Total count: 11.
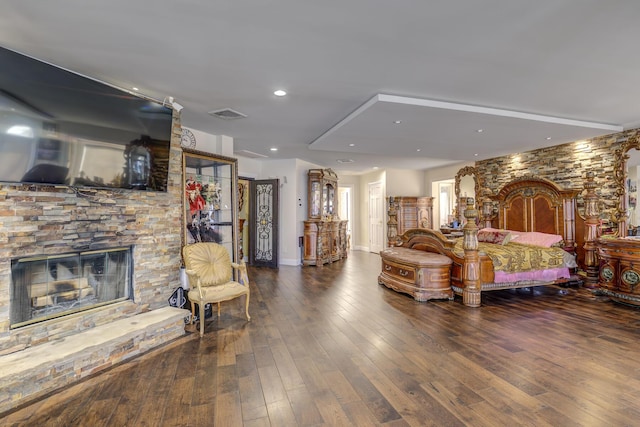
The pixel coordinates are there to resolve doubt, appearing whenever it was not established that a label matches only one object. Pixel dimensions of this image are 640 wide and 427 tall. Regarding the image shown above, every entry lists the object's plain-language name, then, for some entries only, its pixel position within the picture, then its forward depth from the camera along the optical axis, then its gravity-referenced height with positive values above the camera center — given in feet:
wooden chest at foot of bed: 14.46 -2.67
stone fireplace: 7.96 -1.87
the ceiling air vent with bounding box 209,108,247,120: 13.10 +4.52
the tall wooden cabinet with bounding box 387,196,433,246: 28.60 +0.76
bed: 14.02 -1.30
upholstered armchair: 11.04 -2.12
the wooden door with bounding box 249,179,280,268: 23.08 -0.25
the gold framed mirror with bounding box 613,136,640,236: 15.52 +1.74
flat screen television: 7.70 +2.57
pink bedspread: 14.65 -2.72
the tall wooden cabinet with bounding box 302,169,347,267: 24.21 -0.35
